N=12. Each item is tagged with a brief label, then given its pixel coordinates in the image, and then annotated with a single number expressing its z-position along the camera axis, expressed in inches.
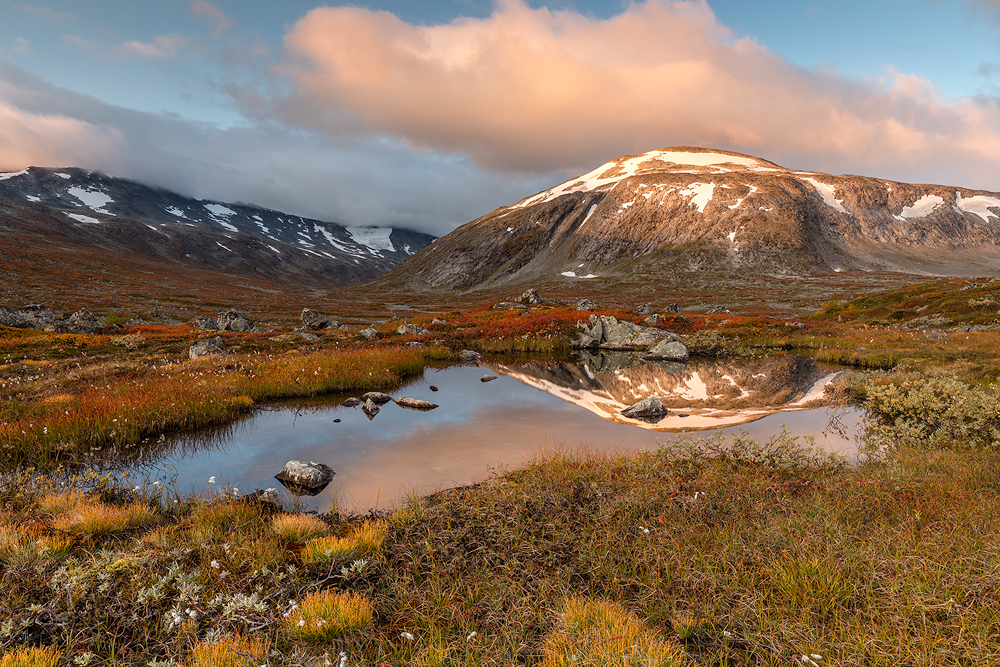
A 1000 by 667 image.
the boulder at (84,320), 1473.9
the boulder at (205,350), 1006.2
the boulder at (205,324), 1744.6
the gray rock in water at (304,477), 390.9
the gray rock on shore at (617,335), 1428.4
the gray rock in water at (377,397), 711.1
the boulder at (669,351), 1218.6
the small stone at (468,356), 1229.1
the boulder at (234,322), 1760.6
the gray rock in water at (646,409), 645.9
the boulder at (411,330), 1519.4
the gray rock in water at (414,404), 679.1
